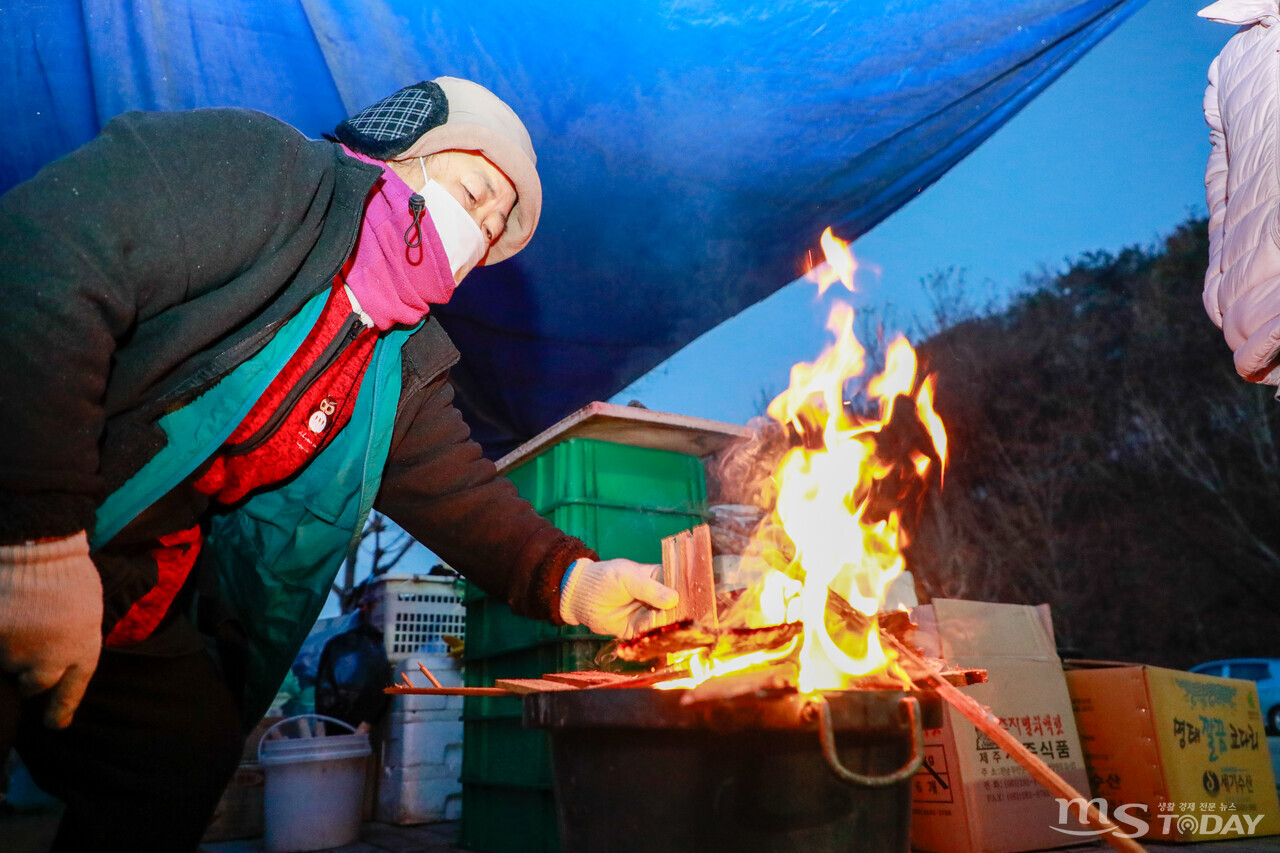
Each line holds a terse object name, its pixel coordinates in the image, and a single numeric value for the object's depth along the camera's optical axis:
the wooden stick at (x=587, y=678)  1.61
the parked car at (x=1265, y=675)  9.20
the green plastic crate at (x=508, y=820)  2.92
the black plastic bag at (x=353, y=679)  4.20
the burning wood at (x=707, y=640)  1.53
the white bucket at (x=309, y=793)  3.57
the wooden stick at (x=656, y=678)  1.47
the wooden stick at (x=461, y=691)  1.52
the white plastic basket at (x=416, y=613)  4.71
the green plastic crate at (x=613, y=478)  3.25
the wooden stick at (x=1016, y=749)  1.11
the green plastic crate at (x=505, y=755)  2.98
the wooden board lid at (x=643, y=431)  3.16
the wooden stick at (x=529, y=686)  1.48
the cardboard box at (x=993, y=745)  2.88
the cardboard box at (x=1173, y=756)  3.09
